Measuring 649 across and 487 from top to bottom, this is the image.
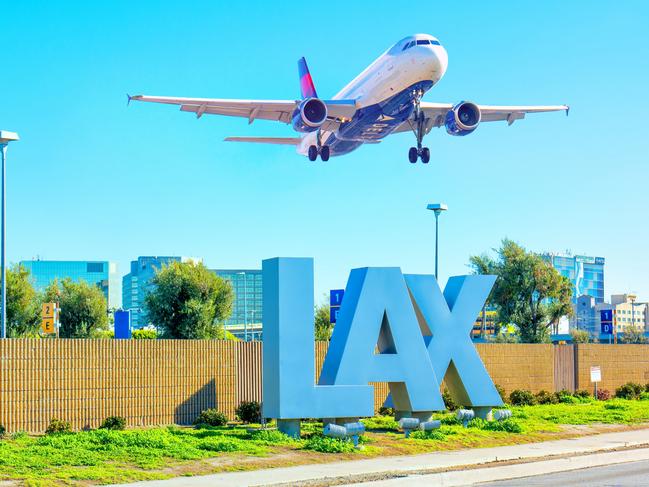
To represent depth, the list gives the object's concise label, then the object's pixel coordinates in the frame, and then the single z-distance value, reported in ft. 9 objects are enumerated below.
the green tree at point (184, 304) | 167.43
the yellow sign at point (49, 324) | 129.41
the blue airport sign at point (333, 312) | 119.96
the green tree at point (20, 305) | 171.53
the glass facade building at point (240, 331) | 538.47
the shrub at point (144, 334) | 180.86
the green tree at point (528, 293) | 220.64
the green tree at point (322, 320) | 180.07
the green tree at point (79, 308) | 194.90
